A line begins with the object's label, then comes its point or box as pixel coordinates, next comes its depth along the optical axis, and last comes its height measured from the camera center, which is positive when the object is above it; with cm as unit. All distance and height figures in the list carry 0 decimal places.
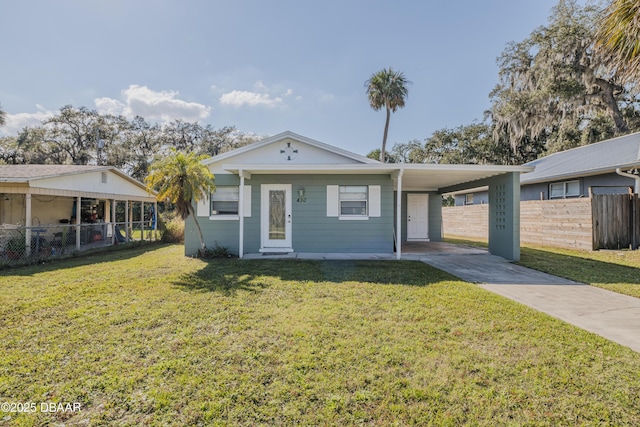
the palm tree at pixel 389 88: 2008 +879
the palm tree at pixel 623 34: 358 +233
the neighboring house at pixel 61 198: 898 +81
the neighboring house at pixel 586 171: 1048 +182
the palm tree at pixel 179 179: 752 +100
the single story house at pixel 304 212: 903 +18
